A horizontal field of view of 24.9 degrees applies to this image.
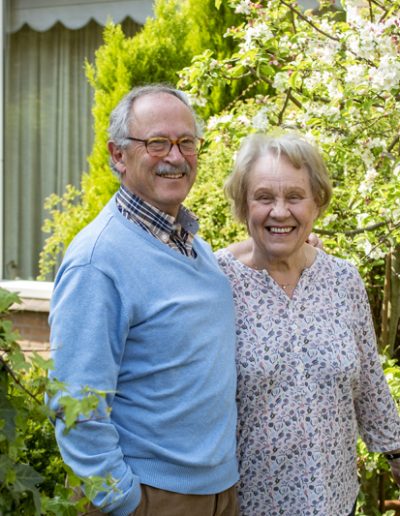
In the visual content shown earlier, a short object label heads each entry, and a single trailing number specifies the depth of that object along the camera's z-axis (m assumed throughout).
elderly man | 2.23
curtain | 7.28
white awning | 6.93
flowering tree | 3.69
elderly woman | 2.63
